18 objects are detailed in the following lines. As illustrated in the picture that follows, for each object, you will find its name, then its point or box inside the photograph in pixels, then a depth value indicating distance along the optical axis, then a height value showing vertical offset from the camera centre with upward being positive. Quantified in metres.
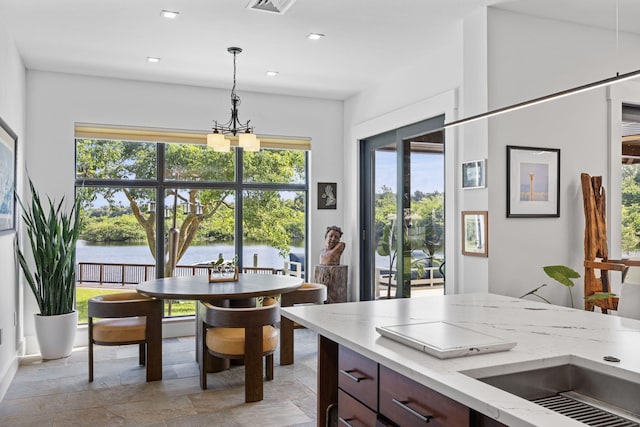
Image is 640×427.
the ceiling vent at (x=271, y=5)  3.12 +1.40
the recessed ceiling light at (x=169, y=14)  3.52 +1.41
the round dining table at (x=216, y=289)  3.74 -0.51
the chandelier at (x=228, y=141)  4.18 +0.65
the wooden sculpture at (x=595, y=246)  3.48 -0.17
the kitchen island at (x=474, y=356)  1.29 -0.40
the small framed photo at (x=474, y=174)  3.54 +0.33
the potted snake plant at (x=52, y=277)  4.41 -0.48
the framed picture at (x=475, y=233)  3.54 -0.08
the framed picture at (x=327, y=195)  6.02 +0.31
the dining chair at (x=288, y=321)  4.35 -0.82
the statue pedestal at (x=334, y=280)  5.50 -0.62
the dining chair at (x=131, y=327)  3.83 -0.79
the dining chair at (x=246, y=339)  3.51 -0.82
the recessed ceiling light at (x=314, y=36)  3.95 +1.41
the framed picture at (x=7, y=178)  3.55 +0.32
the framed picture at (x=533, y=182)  3.56 +0.28
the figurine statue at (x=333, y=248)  5.60 -0.28
